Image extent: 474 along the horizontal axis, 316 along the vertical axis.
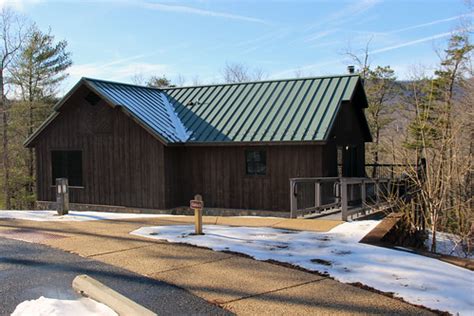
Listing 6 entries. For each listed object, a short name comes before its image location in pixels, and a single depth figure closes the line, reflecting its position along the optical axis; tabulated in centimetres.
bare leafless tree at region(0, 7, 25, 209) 3153
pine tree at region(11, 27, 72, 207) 3158
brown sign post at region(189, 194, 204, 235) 899
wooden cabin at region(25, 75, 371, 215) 1574
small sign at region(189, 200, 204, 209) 898
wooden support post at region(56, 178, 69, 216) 1319
